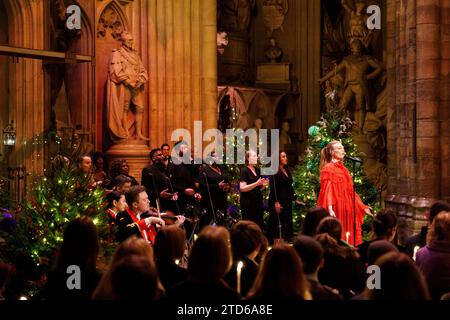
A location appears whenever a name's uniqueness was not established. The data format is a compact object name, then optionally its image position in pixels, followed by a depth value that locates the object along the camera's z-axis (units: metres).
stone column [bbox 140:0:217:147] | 15.30
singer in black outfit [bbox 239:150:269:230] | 11.74
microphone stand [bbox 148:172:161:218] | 12.00
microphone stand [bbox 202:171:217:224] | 12.22
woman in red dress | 10.37
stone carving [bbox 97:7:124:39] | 14.80
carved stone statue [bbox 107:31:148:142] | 14.53
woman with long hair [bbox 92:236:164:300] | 4.21
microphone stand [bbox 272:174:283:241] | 12.26
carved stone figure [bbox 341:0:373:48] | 17.45
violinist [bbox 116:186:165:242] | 7.73
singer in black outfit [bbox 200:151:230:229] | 12.27
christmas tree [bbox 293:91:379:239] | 13.67
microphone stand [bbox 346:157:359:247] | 10.05
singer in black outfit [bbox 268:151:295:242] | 12.30
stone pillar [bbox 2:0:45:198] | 13.04
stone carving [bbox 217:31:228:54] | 17.16
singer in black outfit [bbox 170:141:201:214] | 12.62
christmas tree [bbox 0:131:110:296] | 7.40
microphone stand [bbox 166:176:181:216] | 12.24
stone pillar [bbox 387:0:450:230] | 11.88
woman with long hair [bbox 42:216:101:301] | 5.06
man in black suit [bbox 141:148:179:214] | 12.22
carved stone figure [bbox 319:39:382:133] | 17.09
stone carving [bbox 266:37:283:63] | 18.97
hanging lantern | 12.77
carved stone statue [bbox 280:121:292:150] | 18.42
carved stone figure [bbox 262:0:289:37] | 19.08
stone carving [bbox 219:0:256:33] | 18.53
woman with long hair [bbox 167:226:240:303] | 4.54
